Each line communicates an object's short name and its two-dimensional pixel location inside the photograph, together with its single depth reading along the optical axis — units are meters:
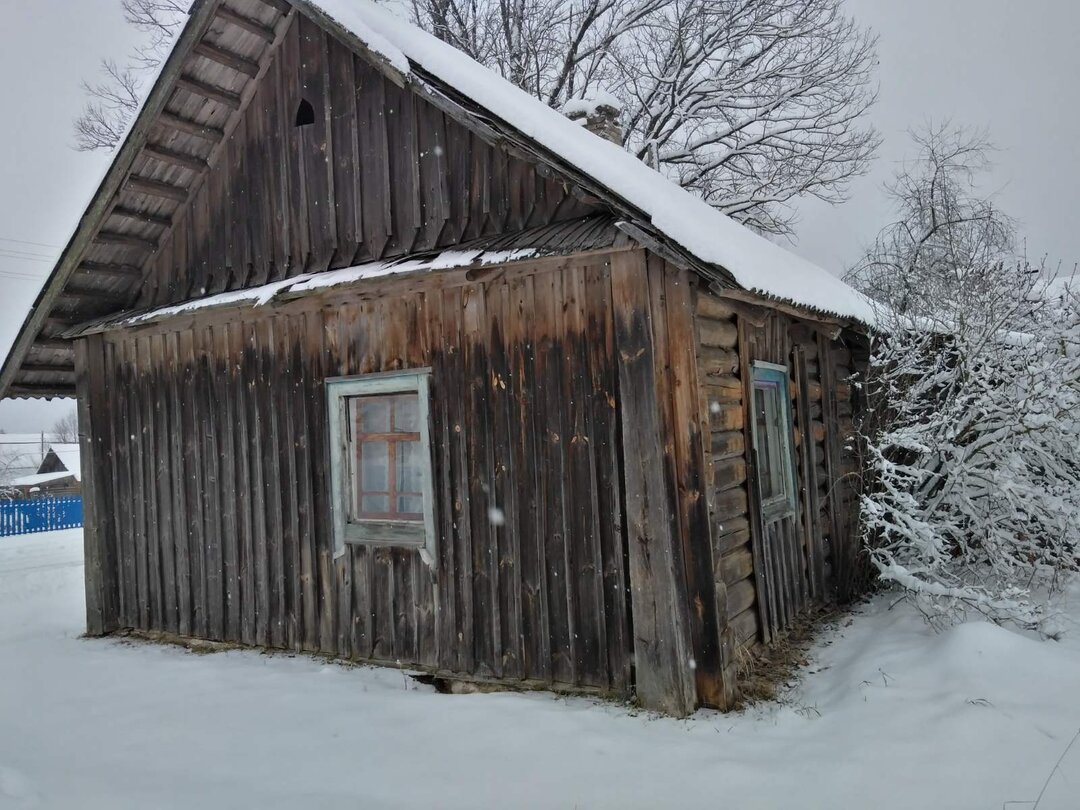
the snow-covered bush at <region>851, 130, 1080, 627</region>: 5.47
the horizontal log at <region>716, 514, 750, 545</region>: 5.05
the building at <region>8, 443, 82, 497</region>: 40.62
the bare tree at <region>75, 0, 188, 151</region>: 16.20
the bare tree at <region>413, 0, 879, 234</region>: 15.08
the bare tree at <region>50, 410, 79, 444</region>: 97.75
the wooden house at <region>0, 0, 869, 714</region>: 4.73
